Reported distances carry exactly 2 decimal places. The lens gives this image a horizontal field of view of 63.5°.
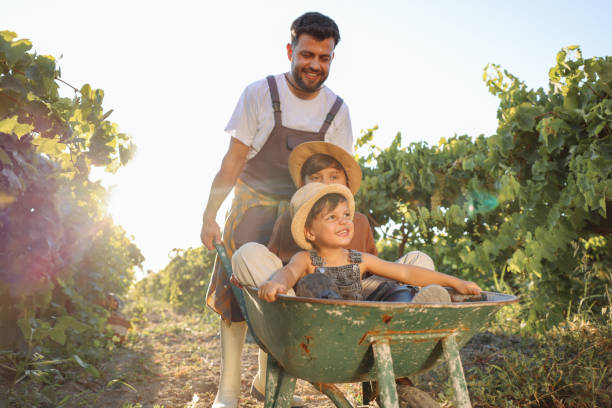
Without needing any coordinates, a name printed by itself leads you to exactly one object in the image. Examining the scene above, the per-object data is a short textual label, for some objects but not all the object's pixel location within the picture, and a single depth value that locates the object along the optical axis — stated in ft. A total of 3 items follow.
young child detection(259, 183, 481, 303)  6.93
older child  7.40
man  8.71
